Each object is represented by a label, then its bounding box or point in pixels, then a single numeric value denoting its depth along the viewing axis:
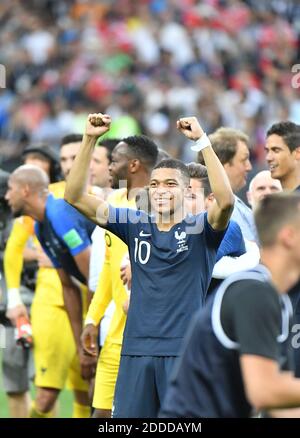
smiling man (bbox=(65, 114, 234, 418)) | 13.02
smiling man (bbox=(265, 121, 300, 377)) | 15.22
